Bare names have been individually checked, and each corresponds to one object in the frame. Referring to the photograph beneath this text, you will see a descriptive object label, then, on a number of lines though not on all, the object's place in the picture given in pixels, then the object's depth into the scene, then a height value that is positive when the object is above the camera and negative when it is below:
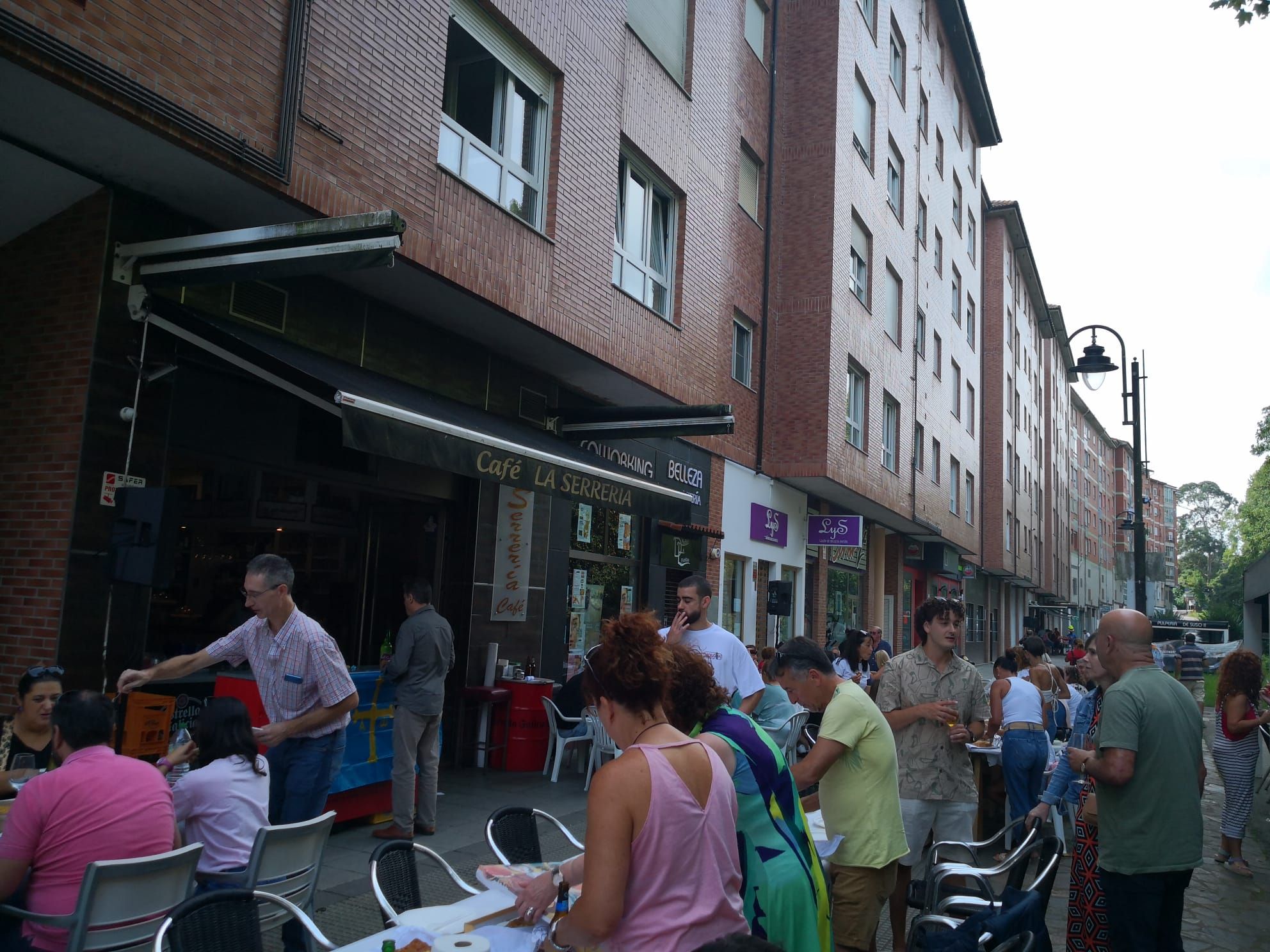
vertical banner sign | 11.46 +0.50
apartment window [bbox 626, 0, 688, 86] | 12.98 +8.01
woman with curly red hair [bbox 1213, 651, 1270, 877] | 8.62 -0.99
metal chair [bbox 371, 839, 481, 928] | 3.55 -1.10
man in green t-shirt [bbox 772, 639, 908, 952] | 4.18 -0.80
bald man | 4.18 -0.77
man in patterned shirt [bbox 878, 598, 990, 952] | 5.68 -0.64
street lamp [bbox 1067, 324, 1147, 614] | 16.73 +4.00
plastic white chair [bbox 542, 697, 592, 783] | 10.41 -1.53
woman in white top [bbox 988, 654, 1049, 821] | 7.82 -0.99
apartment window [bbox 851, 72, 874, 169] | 21.28 +11.01
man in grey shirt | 7.78 -0.87
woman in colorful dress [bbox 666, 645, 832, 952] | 2.99 -0.68
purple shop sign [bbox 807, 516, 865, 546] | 20.11 +1.74
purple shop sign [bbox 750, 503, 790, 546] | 17.81 +1.61
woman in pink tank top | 2.41 -0.63
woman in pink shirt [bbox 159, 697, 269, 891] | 4.10 -0.88
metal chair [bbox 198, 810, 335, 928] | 3.89 -1.13
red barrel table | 10.91 -1.45
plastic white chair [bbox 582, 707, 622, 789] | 10.34 -1.52
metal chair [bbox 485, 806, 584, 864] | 4.25 -1.06
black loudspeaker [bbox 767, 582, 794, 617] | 16.30 +0.19
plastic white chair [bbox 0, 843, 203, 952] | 3.32 -1.14
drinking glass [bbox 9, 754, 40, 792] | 4.59 -0.94
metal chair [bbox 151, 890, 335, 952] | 2.84 -1.03
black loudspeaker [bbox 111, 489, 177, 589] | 5.96 +0.26
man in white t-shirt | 7.08 -0.26
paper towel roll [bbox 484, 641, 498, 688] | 11.01 -0.75
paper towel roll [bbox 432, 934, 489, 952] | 2.87 -1.04
